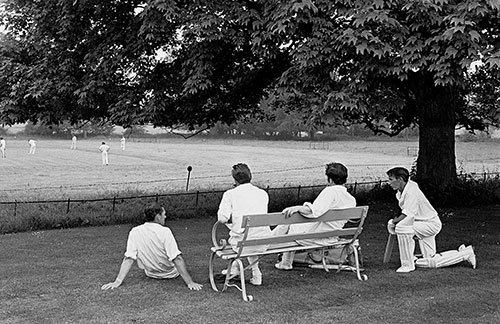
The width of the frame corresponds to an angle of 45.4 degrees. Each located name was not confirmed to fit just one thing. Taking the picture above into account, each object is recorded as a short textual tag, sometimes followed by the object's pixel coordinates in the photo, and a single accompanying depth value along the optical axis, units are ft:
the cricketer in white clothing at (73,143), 206.69
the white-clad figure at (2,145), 183.73
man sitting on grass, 23.32
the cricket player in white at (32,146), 193.90
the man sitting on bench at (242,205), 23.22
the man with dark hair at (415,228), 26.18
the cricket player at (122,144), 222.22
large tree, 30.58
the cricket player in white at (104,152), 161.27
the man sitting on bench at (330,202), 25.25
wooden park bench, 22.22
